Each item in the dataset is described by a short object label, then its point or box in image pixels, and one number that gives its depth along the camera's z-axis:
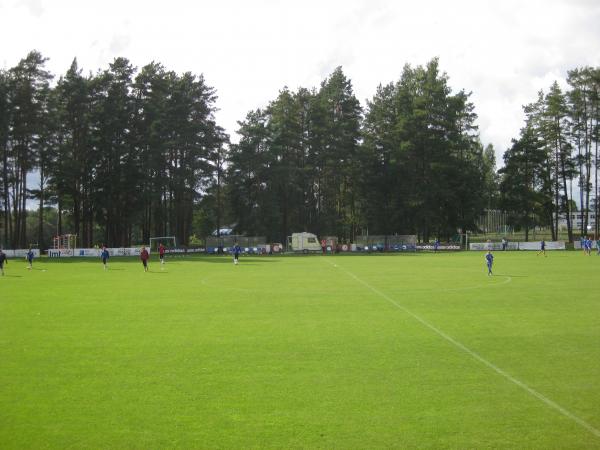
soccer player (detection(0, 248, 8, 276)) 34.42
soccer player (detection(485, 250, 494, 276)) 28.88
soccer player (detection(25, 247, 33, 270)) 40.58
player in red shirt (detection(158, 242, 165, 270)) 40.94
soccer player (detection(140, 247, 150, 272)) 35.68
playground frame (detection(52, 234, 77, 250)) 61.75
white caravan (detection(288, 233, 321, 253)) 69.56
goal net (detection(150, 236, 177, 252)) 70.12
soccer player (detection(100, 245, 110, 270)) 39.47
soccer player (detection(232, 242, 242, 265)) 43.23
